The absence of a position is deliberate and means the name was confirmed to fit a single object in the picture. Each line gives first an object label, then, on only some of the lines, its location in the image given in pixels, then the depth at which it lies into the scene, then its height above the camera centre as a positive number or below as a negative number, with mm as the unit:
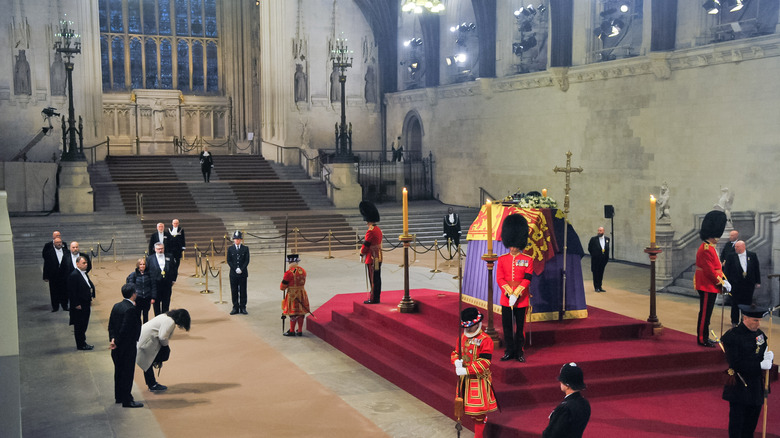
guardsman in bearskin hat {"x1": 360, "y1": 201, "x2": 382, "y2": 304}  12180 -1521
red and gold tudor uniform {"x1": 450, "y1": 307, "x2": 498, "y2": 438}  7281 -2020
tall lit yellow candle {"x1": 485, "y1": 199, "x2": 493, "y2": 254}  8594 -637
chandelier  20719 +4358
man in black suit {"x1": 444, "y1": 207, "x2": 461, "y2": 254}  21219 -1820
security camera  26633 +1903
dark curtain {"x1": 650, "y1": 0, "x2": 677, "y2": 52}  19141 +3501
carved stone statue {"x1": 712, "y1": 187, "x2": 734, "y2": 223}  15866 -862
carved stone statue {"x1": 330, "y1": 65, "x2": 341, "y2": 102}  33531 +3389
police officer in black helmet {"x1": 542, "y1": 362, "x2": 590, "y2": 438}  5500 -1834
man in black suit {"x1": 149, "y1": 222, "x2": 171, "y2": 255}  15258 -1546
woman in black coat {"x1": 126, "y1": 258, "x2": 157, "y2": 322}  11450 -1904
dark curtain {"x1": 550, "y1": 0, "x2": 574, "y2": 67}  22812 +4005
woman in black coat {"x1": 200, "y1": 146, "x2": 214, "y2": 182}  28641 +48
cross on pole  9695 -861
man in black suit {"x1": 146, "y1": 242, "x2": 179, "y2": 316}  12195 -1784
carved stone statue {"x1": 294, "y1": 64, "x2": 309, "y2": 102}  33084 +3438
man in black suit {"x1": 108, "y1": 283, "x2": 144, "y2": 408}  8562 -2030
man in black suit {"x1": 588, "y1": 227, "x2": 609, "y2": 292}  16031 -2064
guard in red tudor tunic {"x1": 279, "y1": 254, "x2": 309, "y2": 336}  11914 -2057
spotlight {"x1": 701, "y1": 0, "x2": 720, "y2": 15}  18047 +3728
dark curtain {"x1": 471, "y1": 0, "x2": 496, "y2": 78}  26156 +4434
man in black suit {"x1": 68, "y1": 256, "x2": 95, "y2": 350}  11227 -2063
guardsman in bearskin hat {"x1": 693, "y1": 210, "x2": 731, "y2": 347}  9875 -1393
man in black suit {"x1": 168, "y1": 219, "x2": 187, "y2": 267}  16422 -1701
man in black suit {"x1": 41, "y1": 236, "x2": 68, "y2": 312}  13836 -1969
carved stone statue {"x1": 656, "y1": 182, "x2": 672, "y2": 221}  17086 -1012
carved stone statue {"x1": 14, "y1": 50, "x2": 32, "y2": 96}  29172 +3463
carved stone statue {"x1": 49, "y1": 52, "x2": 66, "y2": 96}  29766 +3472
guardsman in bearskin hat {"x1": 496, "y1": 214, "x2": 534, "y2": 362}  8570 -1328
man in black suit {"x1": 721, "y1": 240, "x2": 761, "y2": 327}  12219 -1825
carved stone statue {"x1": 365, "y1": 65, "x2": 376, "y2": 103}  34375 +3562
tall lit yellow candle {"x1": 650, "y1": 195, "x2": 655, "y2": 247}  9734 -788
